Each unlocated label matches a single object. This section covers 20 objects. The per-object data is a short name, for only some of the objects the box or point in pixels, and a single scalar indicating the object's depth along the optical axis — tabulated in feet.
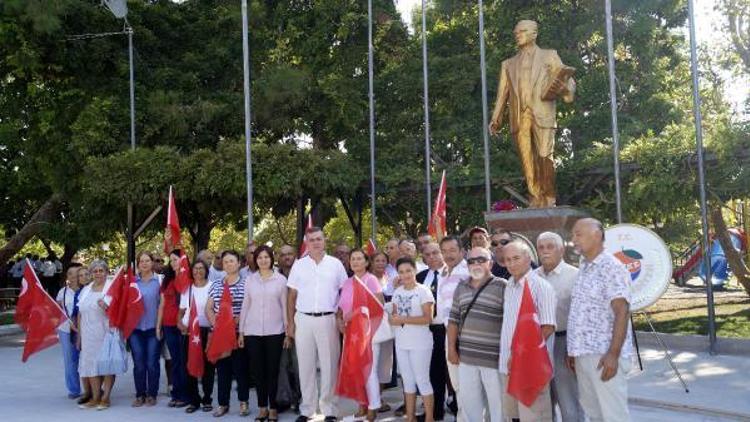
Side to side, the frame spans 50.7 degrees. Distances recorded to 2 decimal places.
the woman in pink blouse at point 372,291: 23.57
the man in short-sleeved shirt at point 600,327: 15.92
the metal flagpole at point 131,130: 56.44
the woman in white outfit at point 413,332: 22.38
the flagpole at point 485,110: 47.70
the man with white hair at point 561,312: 17.90
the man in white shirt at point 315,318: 23.86
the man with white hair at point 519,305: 17.21
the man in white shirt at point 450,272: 22.12
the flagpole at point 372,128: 54.39
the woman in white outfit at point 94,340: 28.07
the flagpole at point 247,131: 44.80
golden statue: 36.29
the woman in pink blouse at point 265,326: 24.62
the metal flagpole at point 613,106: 38.73
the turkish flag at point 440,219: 36.78
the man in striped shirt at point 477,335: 18.44
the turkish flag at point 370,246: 34.14
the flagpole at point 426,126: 51.90
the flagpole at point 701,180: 36.47
